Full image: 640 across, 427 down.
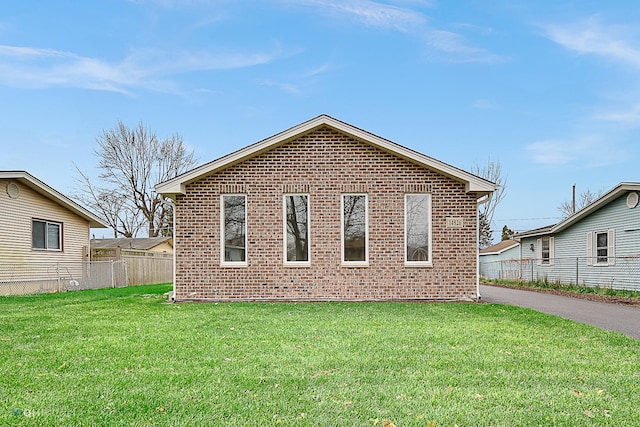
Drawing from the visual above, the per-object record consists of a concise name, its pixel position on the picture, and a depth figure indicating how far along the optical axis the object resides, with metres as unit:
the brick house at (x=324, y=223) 12.92
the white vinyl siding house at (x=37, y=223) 16.91
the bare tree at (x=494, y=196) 37.97
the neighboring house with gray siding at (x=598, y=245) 17.42
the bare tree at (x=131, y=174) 37.25
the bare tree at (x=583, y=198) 46.16
